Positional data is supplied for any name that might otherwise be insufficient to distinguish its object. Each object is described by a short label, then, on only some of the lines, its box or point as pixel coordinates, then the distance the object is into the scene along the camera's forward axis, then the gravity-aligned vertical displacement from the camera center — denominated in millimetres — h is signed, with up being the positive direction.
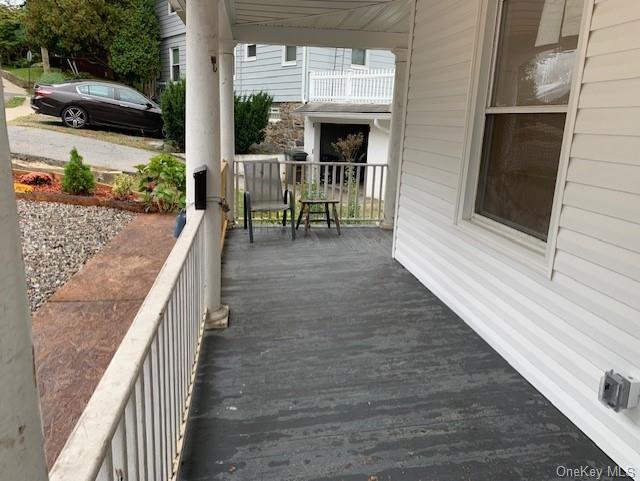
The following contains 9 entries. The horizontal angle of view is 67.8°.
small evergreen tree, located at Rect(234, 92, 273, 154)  11406 +313
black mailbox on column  2885 -350
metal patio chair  5680 -697
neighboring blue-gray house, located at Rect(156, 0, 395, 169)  10742 +1150
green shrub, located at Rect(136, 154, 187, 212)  6805 -815
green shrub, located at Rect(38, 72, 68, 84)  14160 +1396
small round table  5816 -926
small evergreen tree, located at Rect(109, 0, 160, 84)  15406 +2727
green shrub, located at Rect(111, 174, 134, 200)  7113 -907
